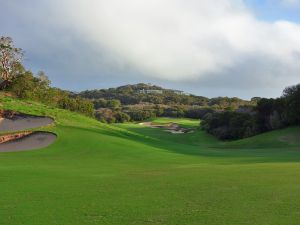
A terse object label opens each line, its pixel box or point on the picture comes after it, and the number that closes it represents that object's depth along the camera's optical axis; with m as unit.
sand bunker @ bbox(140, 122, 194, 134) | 76.29
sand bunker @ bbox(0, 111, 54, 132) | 33.45
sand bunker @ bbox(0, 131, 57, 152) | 29.43
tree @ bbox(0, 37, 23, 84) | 51.02
